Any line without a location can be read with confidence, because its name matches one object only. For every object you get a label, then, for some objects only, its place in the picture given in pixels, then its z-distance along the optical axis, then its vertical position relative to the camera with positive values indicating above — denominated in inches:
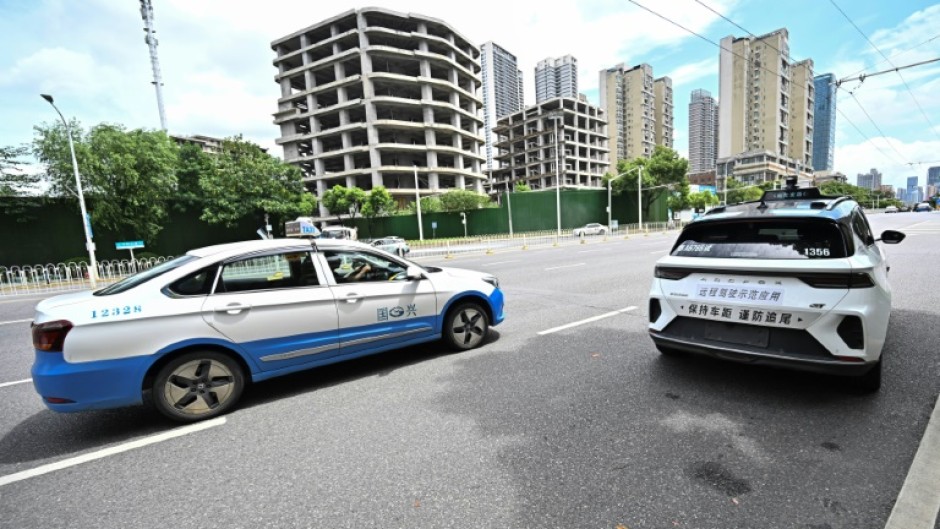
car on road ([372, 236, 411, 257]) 1001.6 -49.7
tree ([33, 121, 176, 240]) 815.1 +148.2
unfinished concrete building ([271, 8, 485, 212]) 2084.2 +654.1
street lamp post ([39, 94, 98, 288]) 676.7 +3.2
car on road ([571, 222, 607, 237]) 1580.5 -70.1
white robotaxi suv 119.5 -28.9
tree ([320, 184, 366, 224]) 1733.5 +120.6
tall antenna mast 1763.0 +856.3
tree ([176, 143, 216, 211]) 1079.0 +171.7
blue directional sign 714.8 -3.5
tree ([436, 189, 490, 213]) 1663.4 +80.6
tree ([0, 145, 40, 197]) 832.3 +147.2
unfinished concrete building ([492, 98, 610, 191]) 3002.0 +530.3
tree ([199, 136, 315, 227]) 1095.6 +134.1
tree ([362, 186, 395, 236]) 1672.0 +95.4
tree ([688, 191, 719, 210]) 2267.3 +25.6
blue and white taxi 125.6 -30.9
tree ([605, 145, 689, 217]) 1883.6 +159.2
